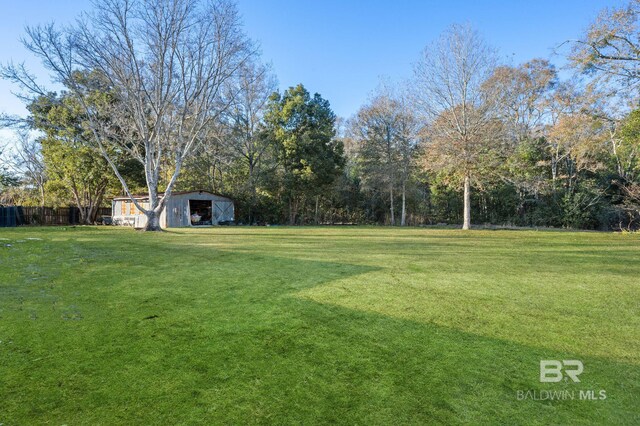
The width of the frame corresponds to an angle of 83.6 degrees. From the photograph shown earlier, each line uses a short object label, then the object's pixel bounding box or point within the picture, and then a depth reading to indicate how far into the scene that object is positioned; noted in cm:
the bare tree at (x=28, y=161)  2736
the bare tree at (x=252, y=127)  2769
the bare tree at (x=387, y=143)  2795
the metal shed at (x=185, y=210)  2383
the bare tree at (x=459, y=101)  1905
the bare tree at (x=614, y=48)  1289
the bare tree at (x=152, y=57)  1462
